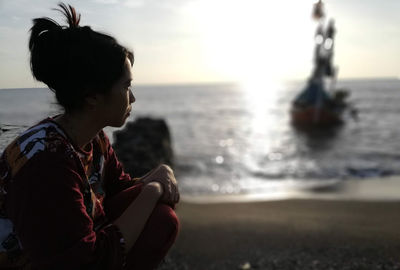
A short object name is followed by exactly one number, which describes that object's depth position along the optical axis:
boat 22.86
